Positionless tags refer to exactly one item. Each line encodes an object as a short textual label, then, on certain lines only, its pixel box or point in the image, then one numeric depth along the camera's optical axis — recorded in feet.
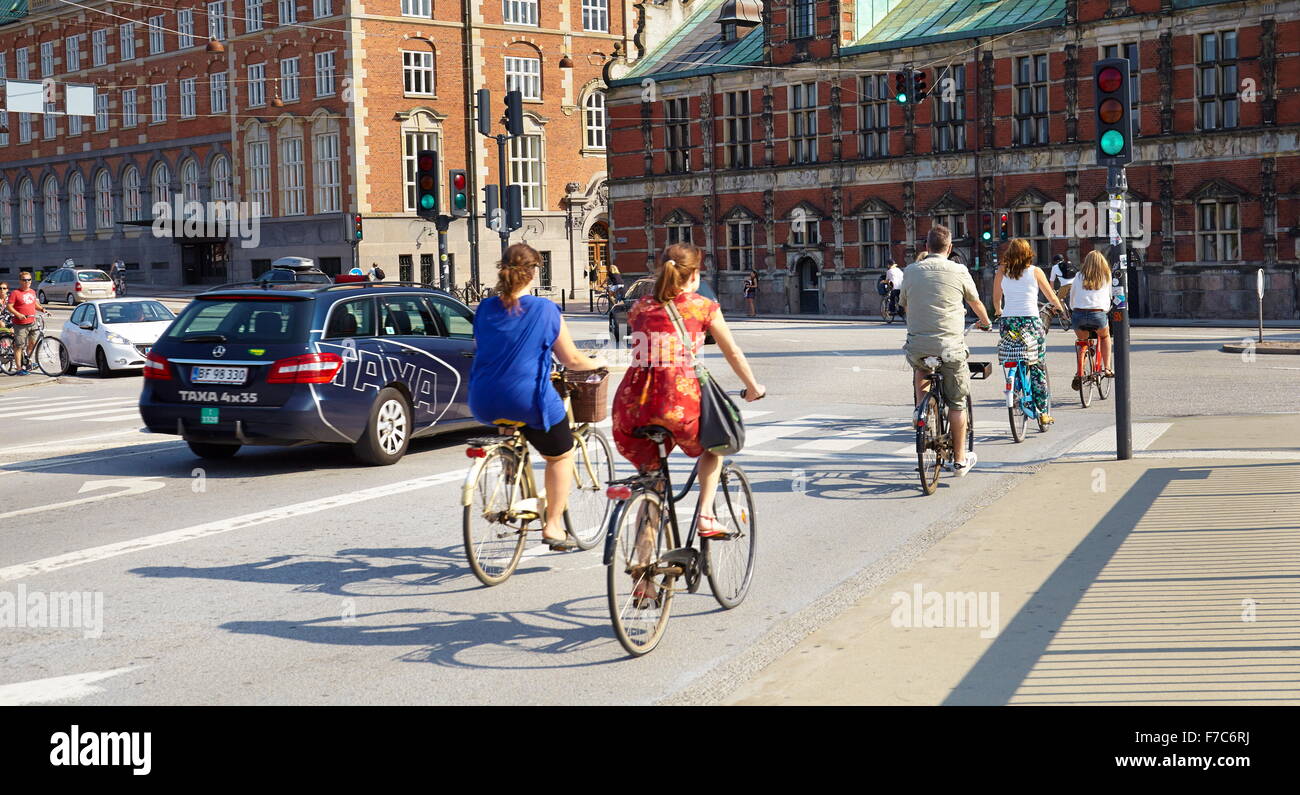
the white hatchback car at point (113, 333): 88.94
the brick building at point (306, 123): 210.79
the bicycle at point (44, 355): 90.38
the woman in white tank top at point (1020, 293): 48.29
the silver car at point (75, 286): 184.65
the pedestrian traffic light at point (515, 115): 82.07
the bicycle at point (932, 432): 37.37
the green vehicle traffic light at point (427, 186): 69.89
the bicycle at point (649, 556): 21.65
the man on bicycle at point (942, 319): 37.88
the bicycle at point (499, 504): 26.68
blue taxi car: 41.09
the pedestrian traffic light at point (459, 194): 75.41
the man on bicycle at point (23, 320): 89.61
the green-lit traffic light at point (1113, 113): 41.57
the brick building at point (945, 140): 136.77
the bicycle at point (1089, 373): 58.85
